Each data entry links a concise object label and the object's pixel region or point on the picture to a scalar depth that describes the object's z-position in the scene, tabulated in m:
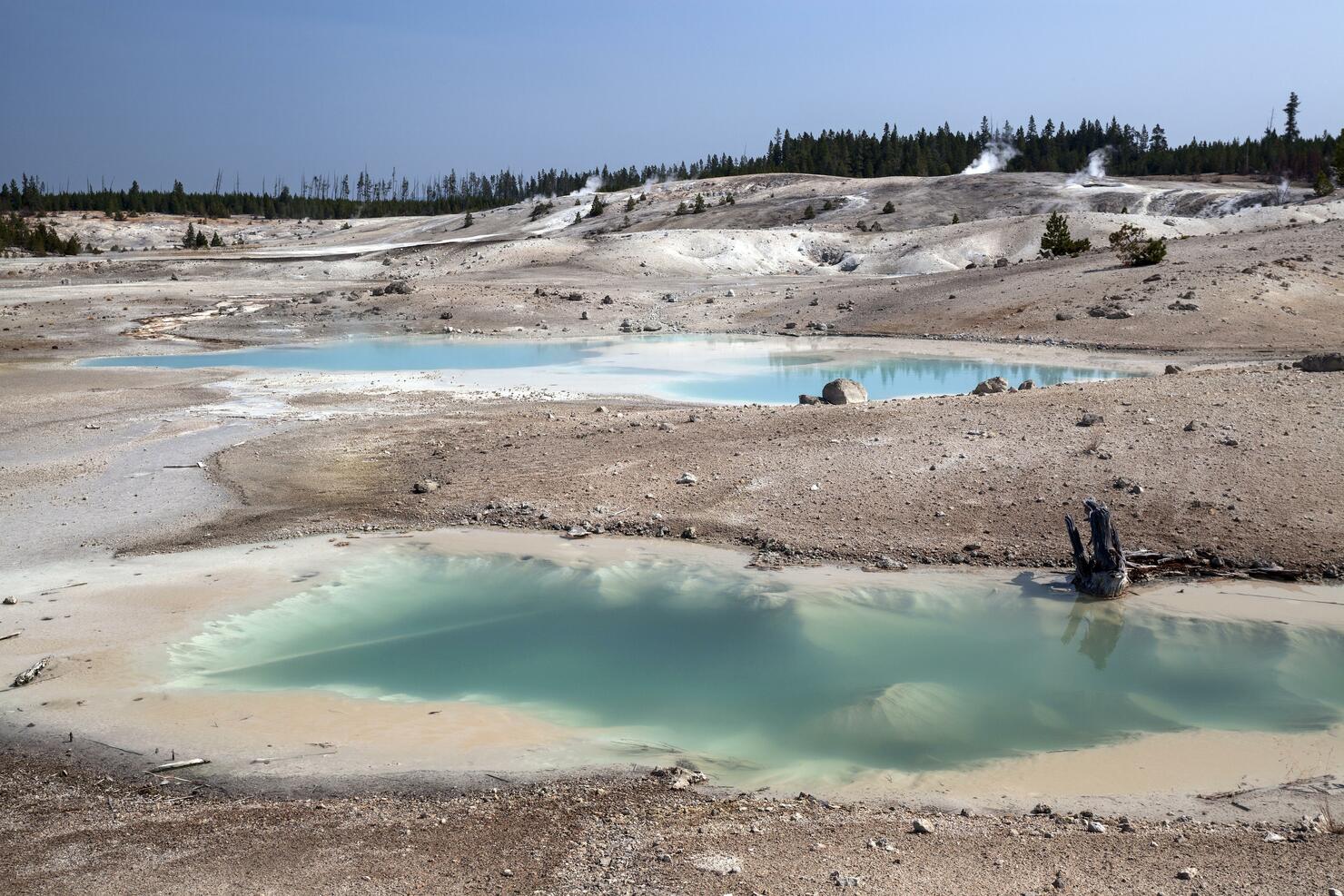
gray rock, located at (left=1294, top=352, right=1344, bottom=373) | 13.80
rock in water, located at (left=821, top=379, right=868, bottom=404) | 15.67
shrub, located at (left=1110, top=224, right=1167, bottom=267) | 29.22
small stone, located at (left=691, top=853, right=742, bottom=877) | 4.80
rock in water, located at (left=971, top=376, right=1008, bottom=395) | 15.45
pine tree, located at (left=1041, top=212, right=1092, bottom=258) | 34.09
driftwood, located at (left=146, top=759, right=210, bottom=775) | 6.12
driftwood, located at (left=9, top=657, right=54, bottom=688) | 7.34
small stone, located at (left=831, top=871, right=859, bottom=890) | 4.69
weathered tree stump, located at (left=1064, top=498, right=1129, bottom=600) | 8.91
